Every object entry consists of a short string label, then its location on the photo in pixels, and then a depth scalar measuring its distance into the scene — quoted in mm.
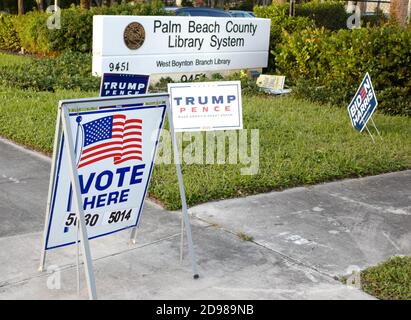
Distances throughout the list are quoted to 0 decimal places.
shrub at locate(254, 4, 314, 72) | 15511
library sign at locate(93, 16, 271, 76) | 12086
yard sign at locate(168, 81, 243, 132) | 7332
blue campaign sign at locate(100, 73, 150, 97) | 6418
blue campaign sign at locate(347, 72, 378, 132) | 8633
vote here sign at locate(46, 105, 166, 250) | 4141
